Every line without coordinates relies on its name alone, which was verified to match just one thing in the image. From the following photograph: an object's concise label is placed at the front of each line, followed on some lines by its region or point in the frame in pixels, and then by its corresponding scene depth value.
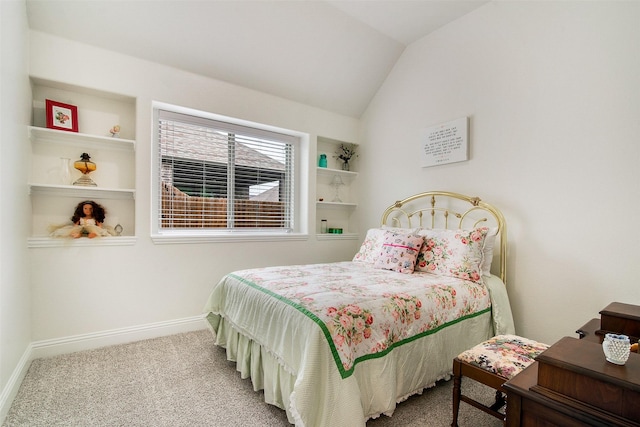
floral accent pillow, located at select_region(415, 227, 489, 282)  2.29
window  3.02
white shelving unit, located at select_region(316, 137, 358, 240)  3.99
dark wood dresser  0.71
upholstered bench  1.37
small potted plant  4.14
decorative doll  2.37
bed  1.34
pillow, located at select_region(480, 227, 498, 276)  2.43
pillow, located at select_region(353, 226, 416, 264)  2.81
